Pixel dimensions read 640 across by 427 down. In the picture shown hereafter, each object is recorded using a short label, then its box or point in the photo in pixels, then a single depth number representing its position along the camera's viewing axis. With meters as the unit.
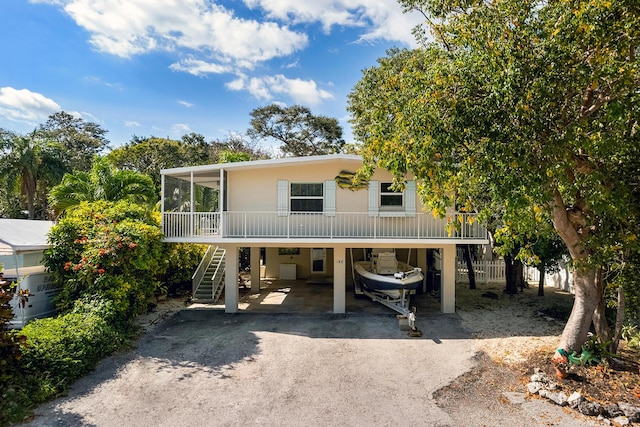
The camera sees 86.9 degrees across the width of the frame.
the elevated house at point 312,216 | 11.30
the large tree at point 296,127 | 33.75
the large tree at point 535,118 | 5.79
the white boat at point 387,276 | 11.56
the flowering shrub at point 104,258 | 9.35
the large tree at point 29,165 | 19.78
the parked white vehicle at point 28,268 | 9.47
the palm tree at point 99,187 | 12.70
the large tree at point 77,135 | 31.59
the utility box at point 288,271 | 17.98
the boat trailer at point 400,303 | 10.08
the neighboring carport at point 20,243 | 9.30
